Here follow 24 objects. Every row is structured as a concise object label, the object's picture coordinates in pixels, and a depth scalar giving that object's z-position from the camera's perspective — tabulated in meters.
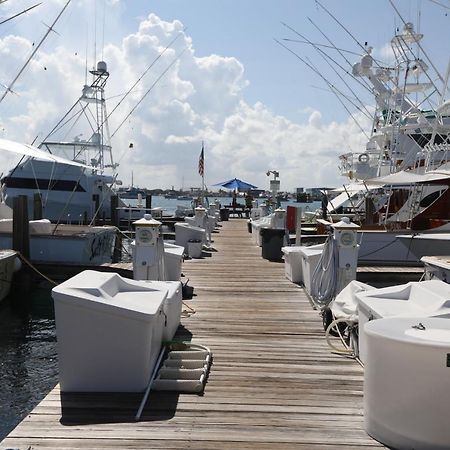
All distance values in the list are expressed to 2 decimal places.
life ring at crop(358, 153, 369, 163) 30.80
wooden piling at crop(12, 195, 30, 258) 13.64
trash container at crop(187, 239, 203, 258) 16.81
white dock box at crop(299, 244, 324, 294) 10.61
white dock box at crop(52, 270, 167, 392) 4.94
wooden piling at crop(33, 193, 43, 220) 21.41
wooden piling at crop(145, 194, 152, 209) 38.52
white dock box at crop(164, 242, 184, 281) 11.49
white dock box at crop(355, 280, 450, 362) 5.38
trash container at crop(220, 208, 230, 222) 38.96
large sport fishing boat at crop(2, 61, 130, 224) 33.69
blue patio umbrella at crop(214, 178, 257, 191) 39.69
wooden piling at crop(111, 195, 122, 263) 18.09
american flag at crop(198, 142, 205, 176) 31.80
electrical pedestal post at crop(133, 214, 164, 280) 9.03
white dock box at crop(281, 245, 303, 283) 11.98
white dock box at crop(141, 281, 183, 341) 6.62
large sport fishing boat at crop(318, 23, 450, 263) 15.60
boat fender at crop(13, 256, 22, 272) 13.11
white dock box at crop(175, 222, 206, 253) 17.73
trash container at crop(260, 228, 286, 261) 16.25
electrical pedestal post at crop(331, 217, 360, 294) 9.09
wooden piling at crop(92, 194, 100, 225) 34.39
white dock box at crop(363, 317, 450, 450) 3.67
